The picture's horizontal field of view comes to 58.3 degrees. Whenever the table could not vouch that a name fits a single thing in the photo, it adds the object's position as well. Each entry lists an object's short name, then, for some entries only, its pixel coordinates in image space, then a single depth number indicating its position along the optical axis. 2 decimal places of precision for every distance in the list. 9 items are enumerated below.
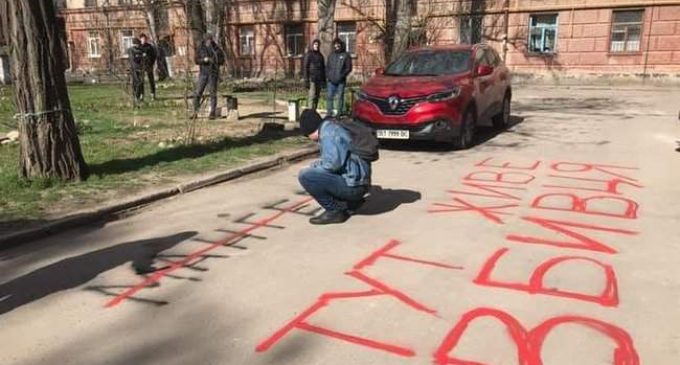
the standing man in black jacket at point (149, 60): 15.54
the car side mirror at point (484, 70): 9.90
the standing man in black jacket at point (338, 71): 12.03
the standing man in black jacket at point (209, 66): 11.93
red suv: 9.05
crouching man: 5.25
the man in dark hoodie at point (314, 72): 12.91
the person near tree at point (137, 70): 14.48
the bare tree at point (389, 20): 19.16
